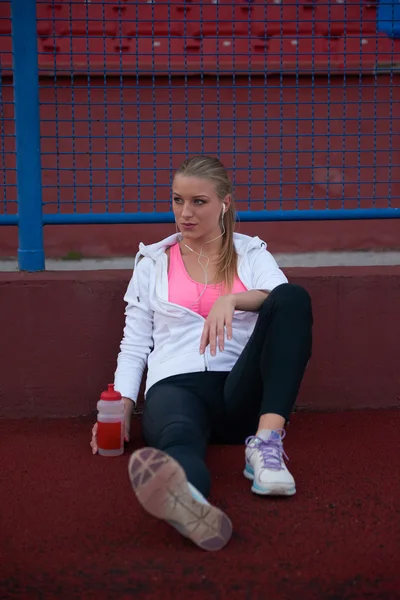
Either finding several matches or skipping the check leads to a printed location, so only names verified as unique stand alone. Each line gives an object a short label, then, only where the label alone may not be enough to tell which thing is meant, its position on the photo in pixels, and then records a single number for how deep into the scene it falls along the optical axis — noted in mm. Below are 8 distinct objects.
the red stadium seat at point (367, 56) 13159
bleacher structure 13055
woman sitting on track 5559
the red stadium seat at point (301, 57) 13000
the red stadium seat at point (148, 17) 13125
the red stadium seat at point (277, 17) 13203
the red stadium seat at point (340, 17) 12650
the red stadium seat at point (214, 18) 13125
